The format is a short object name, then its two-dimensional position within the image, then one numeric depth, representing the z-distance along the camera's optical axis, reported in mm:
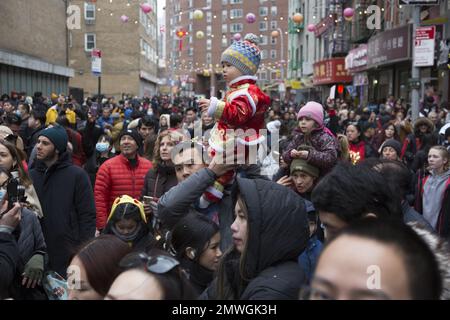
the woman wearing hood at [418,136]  10580
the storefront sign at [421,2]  11969
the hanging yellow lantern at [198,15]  31641
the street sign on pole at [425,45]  12438
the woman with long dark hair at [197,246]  3473
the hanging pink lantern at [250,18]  31838
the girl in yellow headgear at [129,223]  4582
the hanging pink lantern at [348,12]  28066
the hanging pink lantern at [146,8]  30003
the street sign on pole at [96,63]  17422
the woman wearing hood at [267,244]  2441
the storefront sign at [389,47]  22078
